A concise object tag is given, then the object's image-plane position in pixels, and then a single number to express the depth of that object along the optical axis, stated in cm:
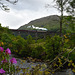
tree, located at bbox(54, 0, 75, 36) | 1426
